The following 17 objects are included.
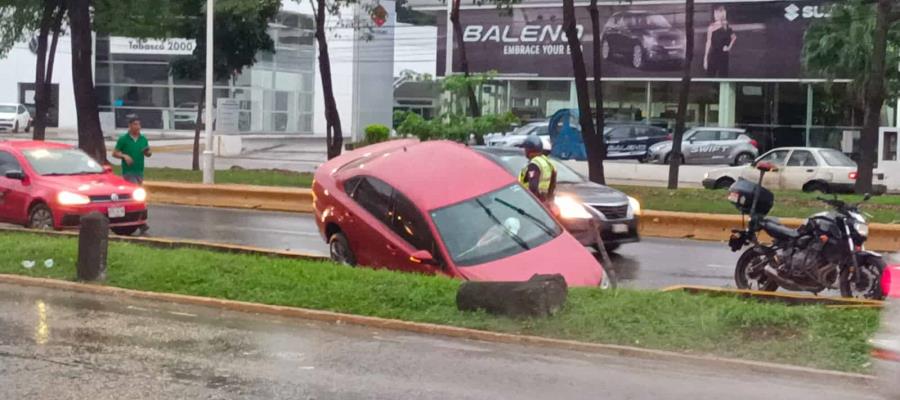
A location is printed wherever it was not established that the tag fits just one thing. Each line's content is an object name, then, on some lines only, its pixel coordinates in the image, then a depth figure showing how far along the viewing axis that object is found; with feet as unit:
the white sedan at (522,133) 135.65
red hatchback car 59.00
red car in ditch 41.57
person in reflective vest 50.08
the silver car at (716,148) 137.59
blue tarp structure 139.54
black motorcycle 41.47
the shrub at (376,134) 125.39
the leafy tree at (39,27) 113.70
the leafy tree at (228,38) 111.04
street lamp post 89.81
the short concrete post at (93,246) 43.42
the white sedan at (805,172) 105.09
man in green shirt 66.08
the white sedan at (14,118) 201.57
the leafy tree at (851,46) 107.76
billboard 151.43
